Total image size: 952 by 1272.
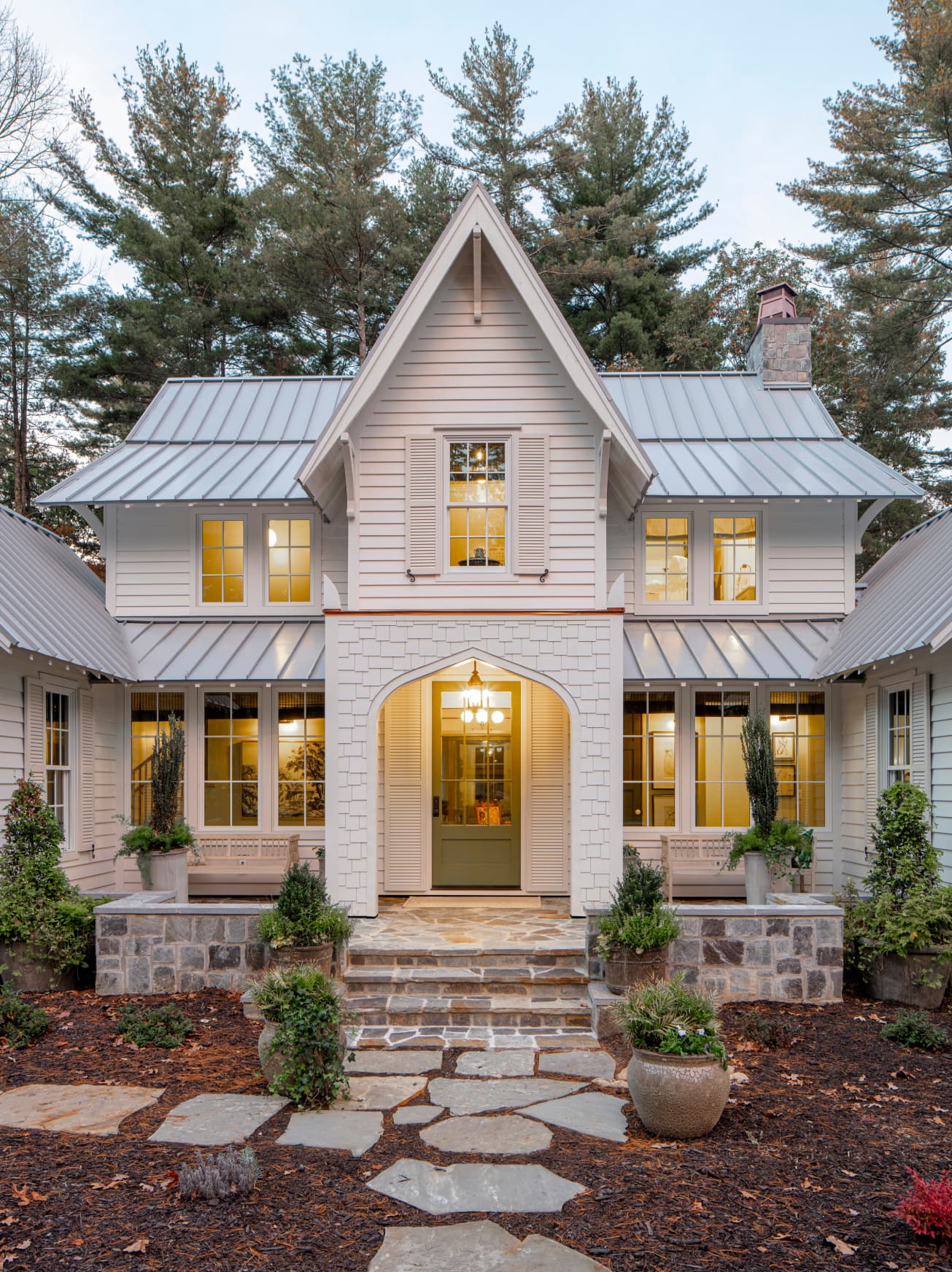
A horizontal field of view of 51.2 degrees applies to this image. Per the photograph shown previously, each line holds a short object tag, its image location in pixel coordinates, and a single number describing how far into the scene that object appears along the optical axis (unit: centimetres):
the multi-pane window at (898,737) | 1090
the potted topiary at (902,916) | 820
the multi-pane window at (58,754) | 1120
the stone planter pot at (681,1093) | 547
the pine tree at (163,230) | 2312
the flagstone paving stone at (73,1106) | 572
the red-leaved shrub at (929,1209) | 416
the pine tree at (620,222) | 2352
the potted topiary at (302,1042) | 607
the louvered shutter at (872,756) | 1148
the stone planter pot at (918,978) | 813
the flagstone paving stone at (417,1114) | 585
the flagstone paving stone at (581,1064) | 682
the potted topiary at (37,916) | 843
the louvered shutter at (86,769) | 1171
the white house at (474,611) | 1025
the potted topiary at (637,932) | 775
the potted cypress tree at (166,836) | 1099
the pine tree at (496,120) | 2427
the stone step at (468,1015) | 796
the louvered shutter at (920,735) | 1023
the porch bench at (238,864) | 1217
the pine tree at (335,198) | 2202
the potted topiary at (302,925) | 791
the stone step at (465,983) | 831
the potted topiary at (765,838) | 1059
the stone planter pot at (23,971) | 845
